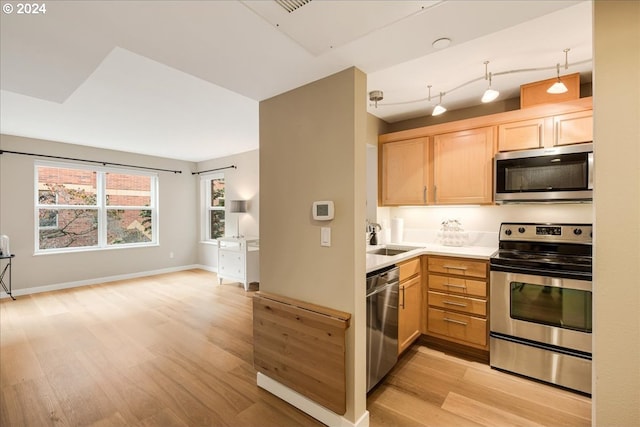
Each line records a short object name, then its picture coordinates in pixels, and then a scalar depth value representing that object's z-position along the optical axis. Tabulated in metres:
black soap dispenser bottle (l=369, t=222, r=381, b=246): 3.21
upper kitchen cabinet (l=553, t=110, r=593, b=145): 2.30
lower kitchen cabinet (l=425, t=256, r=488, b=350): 2.50
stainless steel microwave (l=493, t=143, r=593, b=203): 2.27
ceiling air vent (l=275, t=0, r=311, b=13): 1.16
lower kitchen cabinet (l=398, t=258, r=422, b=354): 2.44
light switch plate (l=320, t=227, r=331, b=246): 1.79
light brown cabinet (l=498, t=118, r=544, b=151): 2.52
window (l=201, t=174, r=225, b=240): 6.44
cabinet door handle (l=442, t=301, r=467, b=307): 2.59
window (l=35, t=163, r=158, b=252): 4.86
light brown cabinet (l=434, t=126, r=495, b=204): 2.78
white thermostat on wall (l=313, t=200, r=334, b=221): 1.76
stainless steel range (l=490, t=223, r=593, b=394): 2.07
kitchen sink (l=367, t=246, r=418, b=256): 3.05
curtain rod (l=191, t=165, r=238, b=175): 5.87
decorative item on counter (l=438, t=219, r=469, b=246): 3.12
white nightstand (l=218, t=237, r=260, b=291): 4.89
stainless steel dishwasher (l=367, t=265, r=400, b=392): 1.98
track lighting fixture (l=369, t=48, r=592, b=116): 2.21
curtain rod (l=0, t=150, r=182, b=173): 4.45
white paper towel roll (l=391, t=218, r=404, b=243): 3.40
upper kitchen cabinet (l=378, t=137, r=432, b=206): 3.14
